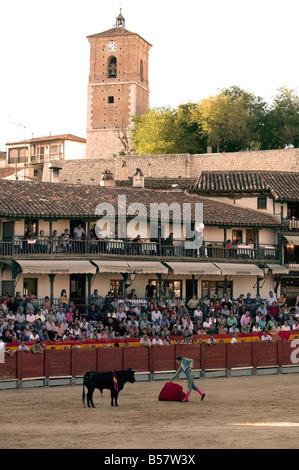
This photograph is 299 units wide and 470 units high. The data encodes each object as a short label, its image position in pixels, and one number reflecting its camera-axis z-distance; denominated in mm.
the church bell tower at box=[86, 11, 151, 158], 90375
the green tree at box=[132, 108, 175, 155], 77250
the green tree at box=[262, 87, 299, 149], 74125
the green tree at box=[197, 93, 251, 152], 74062
